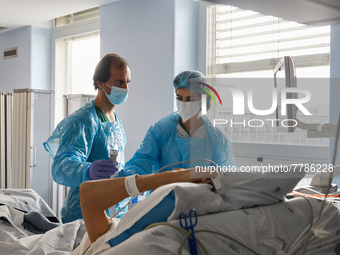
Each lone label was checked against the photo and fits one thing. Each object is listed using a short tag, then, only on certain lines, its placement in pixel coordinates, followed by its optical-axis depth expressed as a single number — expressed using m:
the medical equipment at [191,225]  0.88
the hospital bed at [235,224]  0.88
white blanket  0.86
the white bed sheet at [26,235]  1.49
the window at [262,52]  2.28
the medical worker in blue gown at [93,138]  1.77
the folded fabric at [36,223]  1.81
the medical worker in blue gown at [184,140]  1.90
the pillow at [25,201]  1.99
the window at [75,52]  4.16
